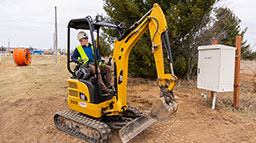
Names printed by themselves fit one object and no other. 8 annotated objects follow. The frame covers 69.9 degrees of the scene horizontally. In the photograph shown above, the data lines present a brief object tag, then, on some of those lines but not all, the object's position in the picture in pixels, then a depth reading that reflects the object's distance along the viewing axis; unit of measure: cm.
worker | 426
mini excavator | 351
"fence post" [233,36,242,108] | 555
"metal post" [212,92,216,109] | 548
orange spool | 1727
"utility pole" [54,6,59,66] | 1857
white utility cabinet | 523
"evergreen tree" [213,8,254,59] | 895
